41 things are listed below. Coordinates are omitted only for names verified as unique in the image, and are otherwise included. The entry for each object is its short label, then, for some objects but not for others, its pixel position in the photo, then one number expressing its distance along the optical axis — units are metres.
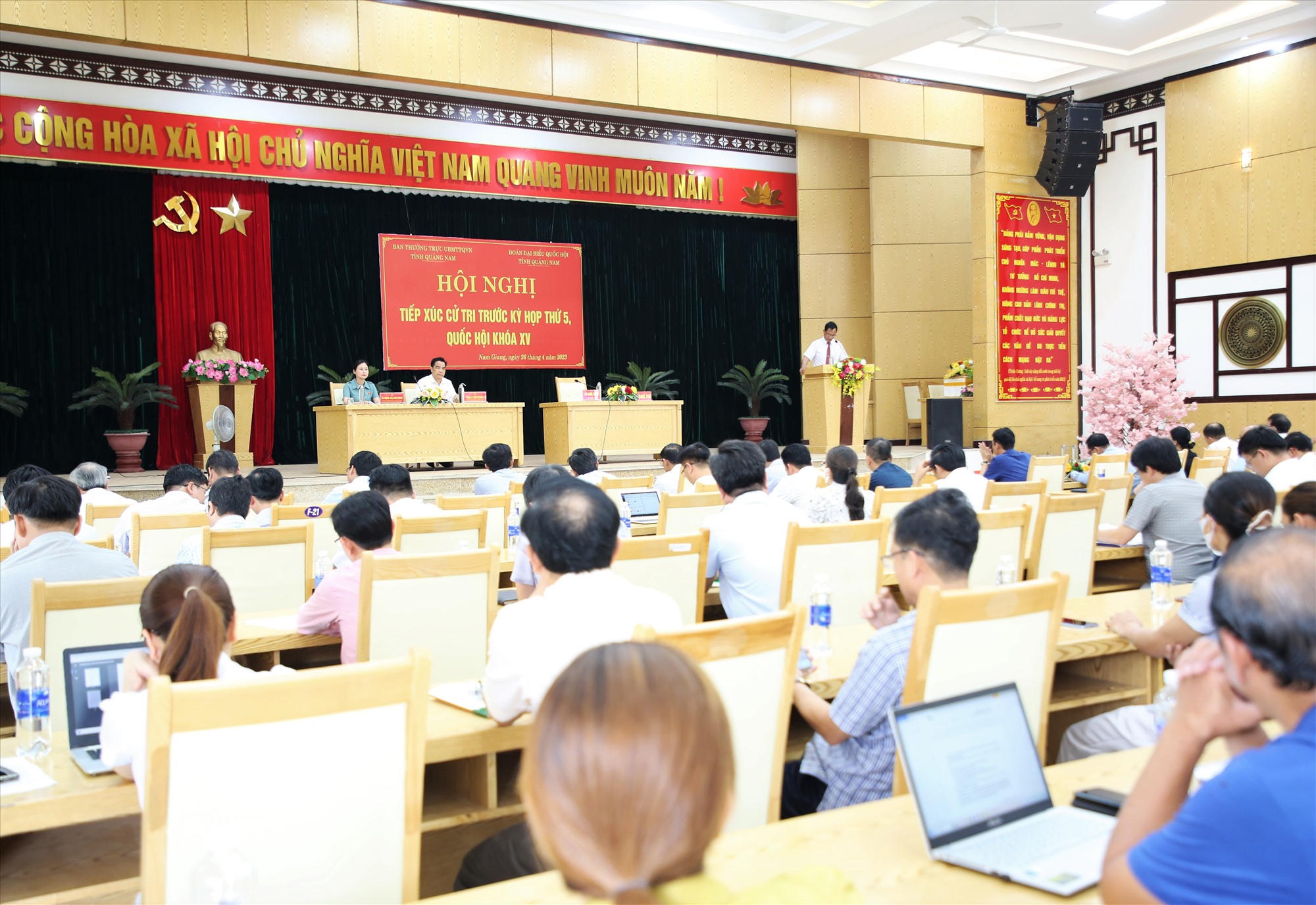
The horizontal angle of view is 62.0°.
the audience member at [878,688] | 2.00
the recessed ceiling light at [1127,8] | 10.09
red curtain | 10.93
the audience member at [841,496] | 5.03
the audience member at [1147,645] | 2.35
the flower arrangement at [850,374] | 11.34
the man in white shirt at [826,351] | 11.67
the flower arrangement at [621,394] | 10.73
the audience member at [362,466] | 5.93
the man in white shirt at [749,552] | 3.68
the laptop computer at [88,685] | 2.04
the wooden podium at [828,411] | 11.44
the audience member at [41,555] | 3.13
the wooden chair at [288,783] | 1.43
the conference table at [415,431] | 9.48
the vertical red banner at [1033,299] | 12.18
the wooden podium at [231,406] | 10.34
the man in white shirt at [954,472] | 5.73
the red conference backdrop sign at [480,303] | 12.09
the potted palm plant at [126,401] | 10.09
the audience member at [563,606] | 2.04
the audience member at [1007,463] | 7.72
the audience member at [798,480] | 5.34
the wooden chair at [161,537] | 4.36
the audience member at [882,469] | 6.05
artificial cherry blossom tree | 10.72
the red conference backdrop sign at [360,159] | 9.80
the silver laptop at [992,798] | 1.40
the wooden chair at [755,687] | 1.88
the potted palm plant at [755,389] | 13.77
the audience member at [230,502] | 4.28
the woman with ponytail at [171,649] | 1.75
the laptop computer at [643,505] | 6.00
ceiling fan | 8.99
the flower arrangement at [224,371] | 10.33
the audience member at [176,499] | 4.67
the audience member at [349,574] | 3.06
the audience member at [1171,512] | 4.32
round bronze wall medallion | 11.09
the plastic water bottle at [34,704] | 2.08
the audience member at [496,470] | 6.43
